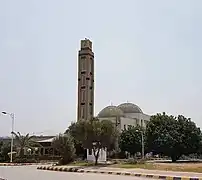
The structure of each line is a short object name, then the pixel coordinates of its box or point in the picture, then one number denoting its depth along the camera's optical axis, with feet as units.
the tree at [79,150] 210.22
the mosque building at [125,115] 302.86
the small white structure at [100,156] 159.58
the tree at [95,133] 131.23
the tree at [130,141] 227.20
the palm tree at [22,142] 205.72
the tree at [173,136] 180.24
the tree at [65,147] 147.95
